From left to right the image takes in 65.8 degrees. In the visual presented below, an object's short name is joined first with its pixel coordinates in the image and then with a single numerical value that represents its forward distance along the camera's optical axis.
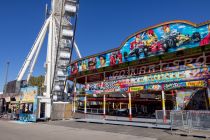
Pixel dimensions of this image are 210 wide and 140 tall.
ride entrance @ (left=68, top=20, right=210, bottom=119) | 16.55
